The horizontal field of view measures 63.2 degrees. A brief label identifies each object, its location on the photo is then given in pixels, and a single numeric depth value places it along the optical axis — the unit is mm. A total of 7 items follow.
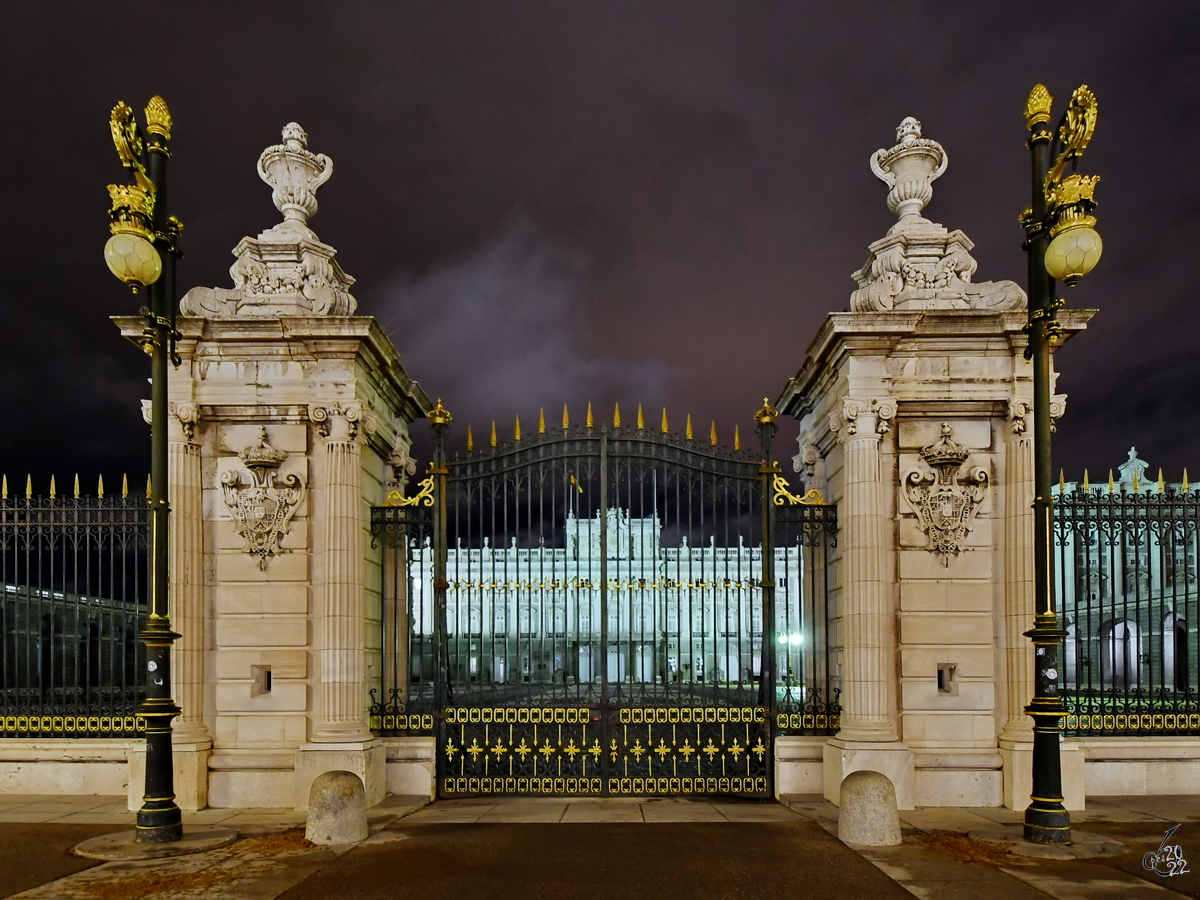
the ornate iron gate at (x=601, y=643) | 12859
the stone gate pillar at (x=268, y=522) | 12477
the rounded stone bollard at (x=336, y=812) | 10172
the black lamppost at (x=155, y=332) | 10289
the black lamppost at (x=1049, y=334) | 9859
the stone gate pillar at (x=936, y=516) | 12375
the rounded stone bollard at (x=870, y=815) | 9961
